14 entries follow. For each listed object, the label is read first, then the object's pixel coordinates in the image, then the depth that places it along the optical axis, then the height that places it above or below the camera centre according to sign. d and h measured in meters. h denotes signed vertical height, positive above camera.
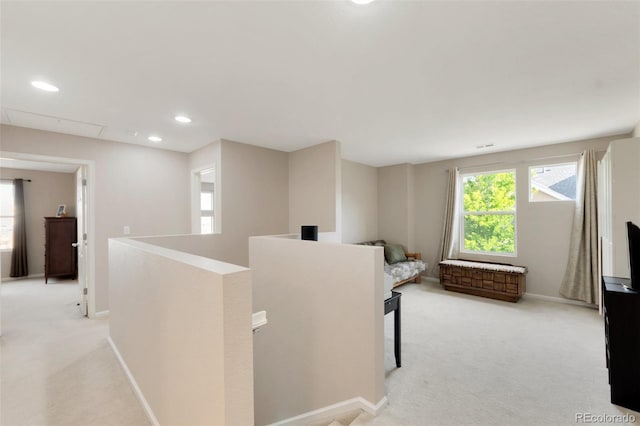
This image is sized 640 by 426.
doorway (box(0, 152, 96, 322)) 3.62 -0.28
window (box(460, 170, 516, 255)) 4.86 -0.04
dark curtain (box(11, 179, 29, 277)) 5.58 -0.42
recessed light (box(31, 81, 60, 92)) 2.20 +1.09
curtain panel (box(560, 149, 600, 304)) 3.88 -0.45
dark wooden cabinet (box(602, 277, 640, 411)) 1.89 -0.97
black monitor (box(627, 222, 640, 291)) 1.93 -0.31
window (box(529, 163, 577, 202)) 4.25 +0.47
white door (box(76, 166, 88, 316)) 3.67 -0.34
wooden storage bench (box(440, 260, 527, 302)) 4.26 -1.16
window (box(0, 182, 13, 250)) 5.54 -0.02
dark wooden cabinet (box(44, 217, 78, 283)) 5.51 -0.72
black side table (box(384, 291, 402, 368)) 2.54 -1.02
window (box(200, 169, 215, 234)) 7.11 +0.30
